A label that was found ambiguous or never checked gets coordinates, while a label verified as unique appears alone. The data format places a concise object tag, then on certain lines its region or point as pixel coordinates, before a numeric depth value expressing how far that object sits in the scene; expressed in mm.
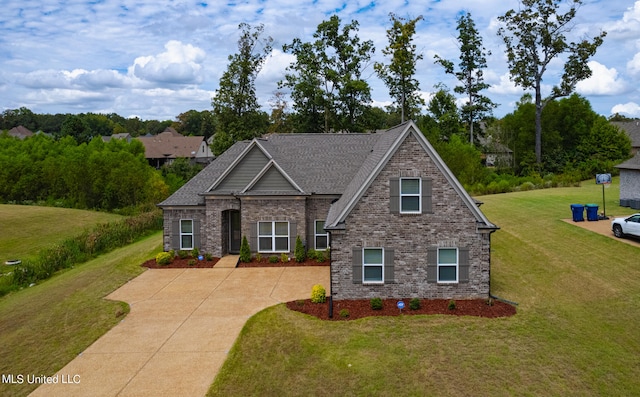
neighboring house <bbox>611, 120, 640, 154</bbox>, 61812
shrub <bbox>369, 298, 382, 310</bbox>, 16141
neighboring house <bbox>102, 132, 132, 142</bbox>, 110950
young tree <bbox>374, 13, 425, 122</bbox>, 49094
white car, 21469
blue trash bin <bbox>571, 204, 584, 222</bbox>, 26203
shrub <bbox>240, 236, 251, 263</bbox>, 23531
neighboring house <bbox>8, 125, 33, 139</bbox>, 119250
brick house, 16734
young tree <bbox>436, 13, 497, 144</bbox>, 54969
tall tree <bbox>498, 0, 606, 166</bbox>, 48781
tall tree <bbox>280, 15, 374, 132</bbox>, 50188
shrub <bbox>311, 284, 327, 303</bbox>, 16953
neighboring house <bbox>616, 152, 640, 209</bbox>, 28688
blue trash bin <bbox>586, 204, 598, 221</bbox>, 26344
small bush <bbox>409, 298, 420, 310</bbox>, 16141
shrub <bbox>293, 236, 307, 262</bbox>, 23281
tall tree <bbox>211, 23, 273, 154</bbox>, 50444
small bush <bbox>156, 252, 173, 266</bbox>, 23406
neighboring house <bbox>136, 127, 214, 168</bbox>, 81375
